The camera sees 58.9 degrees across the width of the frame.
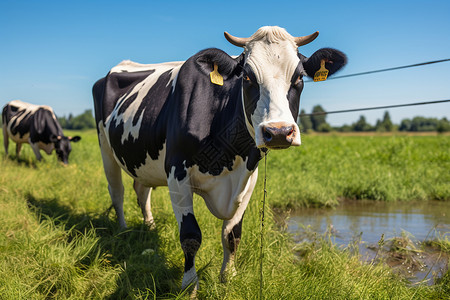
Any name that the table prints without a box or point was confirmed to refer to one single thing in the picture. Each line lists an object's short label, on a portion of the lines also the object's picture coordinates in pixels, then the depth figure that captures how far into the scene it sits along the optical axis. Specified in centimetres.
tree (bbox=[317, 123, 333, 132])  8994
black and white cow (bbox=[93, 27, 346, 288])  275
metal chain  281
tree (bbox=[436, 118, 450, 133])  7229
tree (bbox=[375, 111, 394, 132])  10078
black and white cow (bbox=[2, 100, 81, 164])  1171
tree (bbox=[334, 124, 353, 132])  8809
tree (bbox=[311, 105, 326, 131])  9854
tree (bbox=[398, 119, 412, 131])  9601
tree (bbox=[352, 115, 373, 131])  9089
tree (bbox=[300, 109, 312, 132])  9199
